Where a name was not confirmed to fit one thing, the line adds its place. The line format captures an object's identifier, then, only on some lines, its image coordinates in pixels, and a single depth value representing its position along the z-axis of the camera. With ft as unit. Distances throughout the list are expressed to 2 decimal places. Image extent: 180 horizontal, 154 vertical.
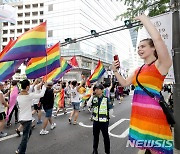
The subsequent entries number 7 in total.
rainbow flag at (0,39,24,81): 19.45
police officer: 15.95
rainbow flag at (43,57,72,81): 28.64
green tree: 25.61
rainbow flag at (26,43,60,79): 20.29
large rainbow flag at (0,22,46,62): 16.47
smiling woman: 6.21
